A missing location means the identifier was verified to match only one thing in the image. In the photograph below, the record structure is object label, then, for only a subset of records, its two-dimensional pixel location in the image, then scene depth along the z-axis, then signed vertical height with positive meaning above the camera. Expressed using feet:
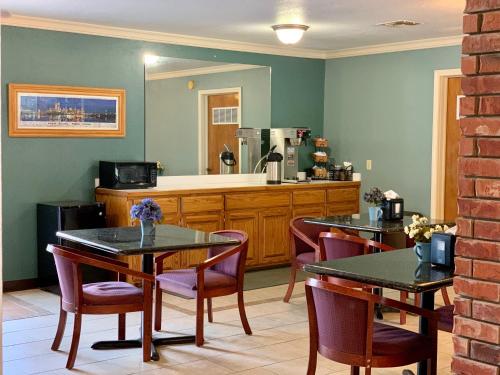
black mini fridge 19.29 -2.31
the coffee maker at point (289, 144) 24.76 +0.07
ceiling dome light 20.39 +3.42
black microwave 20.54 -0.92
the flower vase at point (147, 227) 14.92 -1.81
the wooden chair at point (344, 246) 15.57 -2.30
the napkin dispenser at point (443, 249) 10.82 -1.60
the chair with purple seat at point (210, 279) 14.64 -2.96
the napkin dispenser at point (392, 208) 17.52 -1.55
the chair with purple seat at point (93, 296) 13.19 -2.97
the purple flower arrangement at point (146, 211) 14.71 -1.43
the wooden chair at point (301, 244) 18.20 -2.63
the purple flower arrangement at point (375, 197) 17.71 -1.28
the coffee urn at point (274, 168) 24.21 -0.78
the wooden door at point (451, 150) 23.35 -0.06
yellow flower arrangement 11.33 -1.39
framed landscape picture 19.81 +0.96
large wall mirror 22.58 +1.22
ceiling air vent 19.92 +3.65
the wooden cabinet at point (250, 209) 20.63 -2.09
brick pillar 6.60 -0.51
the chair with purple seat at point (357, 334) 9.90 -2.80
